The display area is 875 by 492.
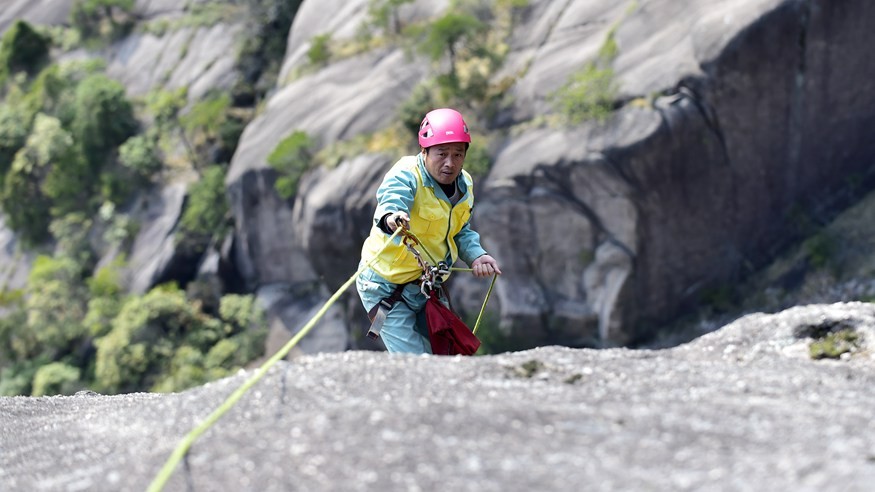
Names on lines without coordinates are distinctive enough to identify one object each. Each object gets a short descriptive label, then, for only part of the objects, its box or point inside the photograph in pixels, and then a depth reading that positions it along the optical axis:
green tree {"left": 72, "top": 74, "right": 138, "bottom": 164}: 35.62
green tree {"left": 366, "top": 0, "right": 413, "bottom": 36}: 27.91
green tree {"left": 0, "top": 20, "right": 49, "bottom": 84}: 41.84
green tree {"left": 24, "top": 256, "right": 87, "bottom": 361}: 31.75
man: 7.09
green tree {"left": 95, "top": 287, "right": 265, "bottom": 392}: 28.25
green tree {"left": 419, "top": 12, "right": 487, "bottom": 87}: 24.33
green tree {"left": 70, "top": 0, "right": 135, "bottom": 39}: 40.91
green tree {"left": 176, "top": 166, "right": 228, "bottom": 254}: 31.28
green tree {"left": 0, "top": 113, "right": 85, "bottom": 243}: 35.91
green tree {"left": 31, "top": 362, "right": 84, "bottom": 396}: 29.53
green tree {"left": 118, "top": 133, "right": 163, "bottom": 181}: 34.19
